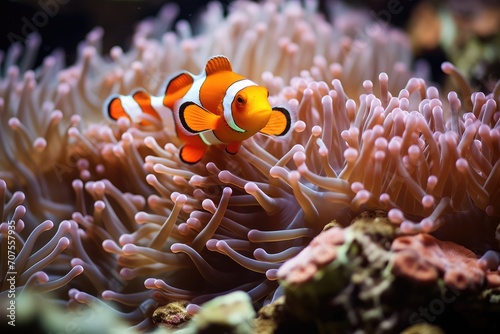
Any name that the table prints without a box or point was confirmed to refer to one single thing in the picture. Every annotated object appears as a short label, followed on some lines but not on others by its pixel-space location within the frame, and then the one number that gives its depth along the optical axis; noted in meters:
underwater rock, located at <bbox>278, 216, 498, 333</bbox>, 0.37
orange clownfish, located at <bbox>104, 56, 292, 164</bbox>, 0.42
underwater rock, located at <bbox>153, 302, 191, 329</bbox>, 0.42
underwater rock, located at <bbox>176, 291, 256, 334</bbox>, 0.37
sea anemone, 0.41
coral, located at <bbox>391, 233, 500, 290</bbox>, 0.37
